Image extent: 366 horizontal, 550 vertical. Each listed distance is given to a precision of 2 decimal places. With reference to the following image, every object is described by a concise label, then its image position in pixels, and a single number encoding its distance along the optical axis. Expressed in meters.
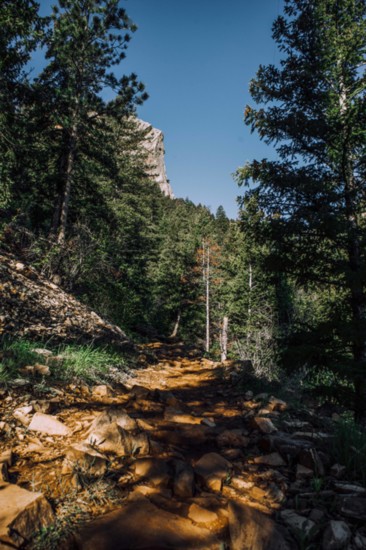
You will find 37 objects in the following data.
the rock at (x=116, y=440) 2.40
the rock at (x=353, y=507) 1.80
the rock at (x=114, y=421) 2.60
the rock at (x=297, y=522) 1.69
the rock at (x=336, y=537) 1.57
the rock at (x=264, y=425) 3.26
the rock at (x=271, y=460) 2.57
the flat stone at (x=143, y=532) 1.42
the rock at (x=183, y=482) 1.99
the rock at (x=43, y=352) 4.54
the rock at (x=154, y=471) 2.08
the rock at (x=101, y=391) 4.00
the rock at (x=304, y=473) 2.32
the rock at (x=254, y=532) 1.54
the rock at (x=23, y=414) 2.63
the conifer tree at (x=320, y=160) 5.50
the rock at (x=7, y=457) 1.98
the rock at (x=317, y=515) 1.78
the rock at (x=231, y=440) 2.98
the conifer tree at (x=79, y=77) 10.98
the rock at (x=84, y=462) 2.00
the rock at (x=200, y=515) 1.75
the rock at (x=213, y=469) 2.17
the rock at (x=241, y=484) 2.21
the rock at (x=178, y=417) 3.50
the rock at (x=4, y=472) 1.81
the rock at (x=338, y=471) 2.32
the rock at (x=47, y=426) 2.57
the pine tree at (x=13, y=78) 8.09
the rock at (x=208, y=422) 3.59
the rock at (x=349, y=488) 2.06
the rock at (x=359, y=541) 1.59
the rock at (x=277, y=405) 4.24
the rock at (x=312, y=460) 2.35
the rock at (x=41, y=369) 3.87
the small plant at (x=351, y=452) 2.37
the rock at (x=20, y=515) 1.35
